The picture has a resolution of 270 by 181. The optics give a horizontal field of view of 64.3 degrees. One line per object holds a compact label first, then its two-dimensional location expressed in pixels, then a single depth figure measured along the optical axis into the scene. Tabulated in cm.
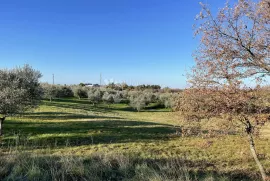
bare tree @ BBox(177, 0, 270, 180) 852
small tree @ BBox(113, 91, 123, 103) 6492
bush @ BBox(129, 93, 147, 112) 5781
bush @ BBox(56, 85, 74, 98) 6738
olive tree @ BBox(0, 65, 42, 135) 1644
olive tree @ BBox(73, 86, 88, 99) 7116
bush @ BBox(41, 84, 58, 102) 5192
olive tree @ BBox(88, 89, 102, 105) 6005
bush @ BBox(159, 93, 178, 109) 6334
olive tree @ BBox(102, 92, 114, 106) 6286
